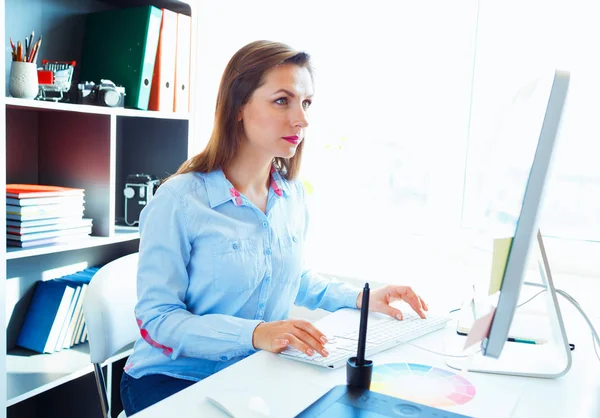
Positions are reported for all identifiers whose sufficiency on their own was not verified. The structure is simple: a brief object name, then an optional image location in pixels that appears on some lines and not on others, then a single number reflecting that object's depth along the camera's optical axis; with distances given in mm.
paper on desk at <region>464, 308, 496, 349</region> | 791
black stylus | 906
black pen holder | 933
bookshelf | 1850
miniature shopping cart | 1756
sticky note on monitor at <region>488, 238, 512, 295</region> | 776
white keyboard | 1049
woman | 1233
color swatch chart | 935
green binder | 1992
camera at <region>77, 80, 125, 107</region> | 1894
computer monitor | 721
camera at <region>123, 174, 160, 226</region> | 2160
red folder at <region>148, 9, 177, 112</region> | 2059
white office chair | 1372
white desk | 874
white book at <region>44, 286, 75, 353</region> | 1905
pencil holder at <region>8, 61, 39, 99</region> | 1647
